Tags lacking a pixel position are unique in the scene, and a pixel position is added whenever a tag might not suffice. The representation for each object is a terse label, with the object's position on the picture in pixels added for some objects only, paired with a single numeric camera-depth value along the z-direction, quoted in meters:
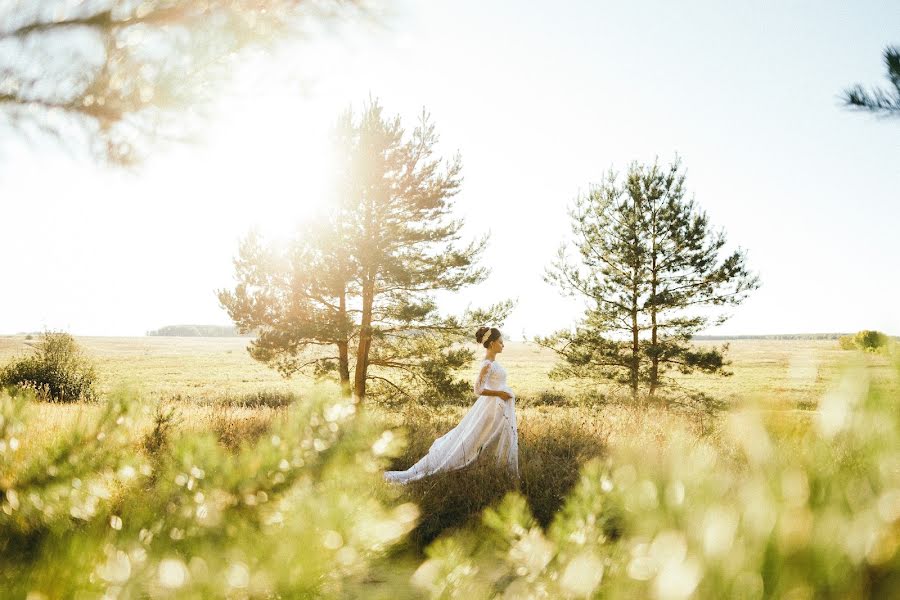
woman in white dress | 7.08
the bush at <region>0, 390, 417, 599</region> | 0.68
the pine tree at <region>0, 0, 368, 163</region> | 3.11
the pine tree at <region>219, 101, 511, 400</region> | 13.05
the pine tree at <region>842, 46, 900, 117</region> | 2.21
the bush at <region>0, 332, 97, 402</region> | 15.58
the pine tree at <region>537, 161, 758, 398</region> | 15.64
